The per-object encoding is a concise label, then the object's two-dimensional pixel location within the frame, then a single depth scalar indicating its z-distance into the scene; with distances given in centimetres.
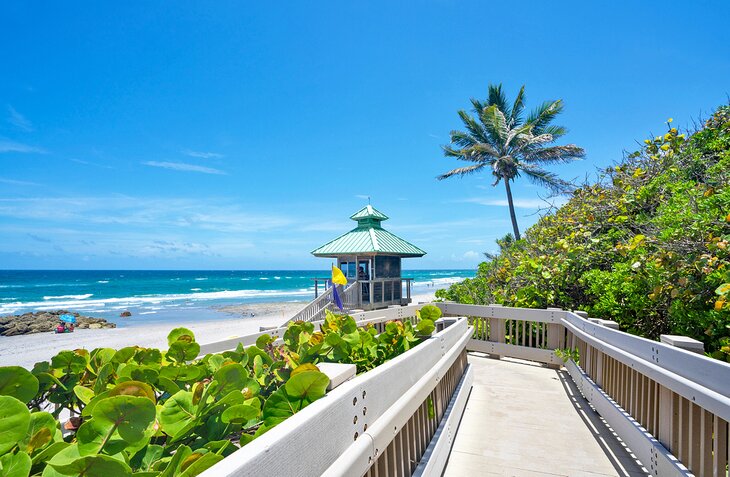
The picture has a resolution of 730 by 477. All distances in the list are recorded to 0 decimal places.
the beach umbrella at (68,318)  2238
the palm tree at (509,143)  2070
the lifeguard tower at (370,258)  1473
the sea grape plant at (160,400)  79
